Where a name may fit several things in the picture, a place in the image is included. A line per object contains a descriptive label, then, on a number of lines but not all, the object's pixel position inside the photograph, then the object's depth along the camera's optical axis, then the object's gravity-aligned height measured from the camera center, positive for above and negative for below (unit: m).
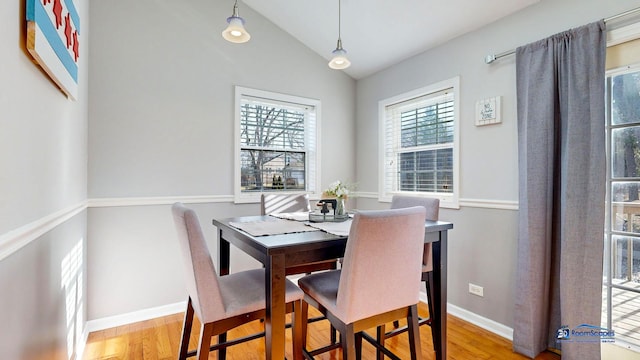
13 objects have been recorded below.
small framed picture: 2.35 +0.55
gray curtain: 1.80 -0.04
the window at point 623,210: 1.82 -0.17
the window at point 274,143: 3.07 +0.40
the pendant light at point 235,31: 1.81 +0.90
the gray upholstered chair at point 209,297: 1.36 -0.58
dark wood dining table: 1.37 -0.37
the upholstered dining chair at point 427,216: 2.07 -0.26
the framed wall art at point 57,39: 0.97 +0.55
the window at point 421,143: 2.76 +0.38
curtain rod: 1.79 +0.96
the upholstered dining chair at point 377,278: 1.33 -0.46
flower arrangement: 2.10 -0.08
